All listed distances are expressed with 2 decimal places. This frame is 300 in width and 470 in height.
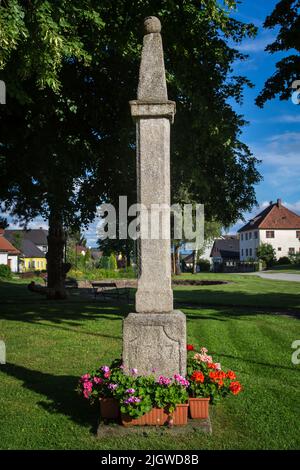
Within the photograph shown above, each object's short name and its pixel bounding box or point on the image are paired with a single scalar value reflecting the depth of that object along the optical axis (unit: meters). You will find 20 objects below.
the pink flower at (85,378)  5.82
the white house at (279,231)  79.75
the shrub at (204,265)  70.38
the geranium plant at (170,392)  5.28
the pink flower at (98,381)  5.69
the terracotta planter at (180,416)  5.38
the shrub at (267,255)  64.94
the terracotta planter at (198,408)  5.54
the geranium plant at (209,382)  5.68
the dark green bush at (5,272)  45.38
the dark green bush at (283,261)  64.94
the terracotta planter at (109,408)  5.48
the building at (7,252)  65.00
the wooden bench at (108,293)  21.45
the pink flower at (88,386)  5.63
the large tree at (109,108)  9.50
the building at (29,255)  83.20
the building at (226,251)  97.25
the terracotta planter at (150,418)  5.34
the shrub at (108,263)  49.19
